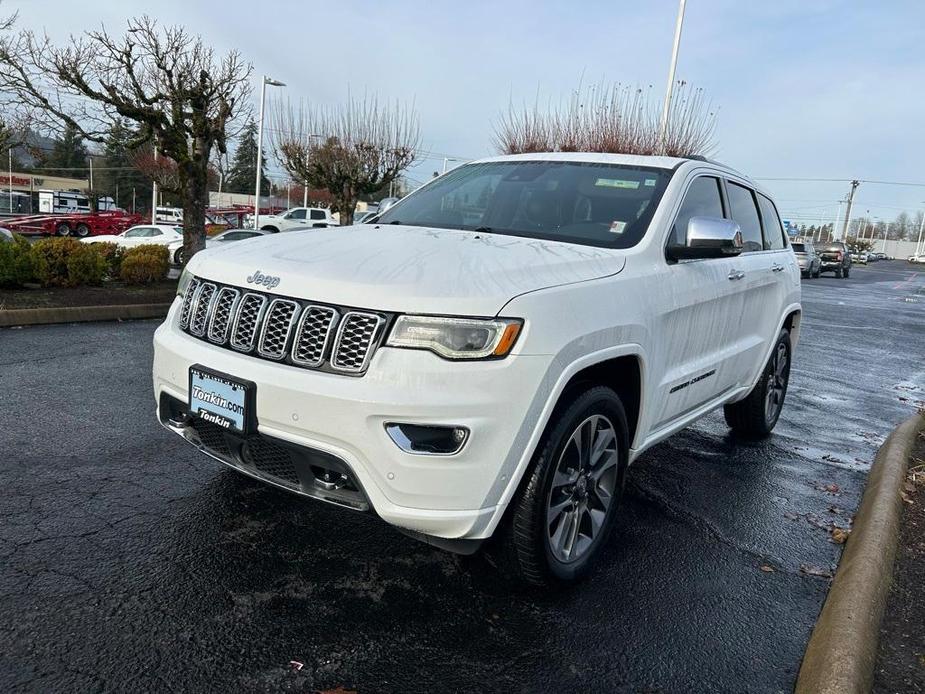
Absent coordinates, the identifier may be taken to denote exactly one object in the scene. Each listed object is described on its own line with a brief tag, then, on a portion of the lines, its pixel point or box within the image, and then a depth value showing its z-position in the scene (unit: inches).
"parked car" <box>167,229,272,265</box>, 764.6
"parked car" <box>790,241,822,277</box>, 1316.4
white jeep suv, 97.0
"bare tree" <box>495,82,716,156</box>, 808.9
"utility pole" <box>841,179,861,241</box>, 3383.4
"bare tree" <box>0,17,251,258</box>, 506.0
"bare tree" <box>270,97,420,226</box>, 1019.9
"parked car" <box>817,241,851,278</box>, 1589.6
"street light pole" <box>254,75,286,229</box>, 1211.2
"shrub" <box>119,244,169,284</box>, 491.8
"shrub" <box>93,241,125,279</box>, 492.1
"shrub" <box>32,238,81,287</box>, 429.4
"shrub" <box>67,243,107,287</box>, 446.6
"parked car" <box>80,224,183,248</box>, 927.0
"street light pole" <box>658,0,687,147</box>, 797.2
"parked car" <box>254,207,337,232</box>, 1471.1
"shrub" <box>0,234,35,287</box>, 410.3
